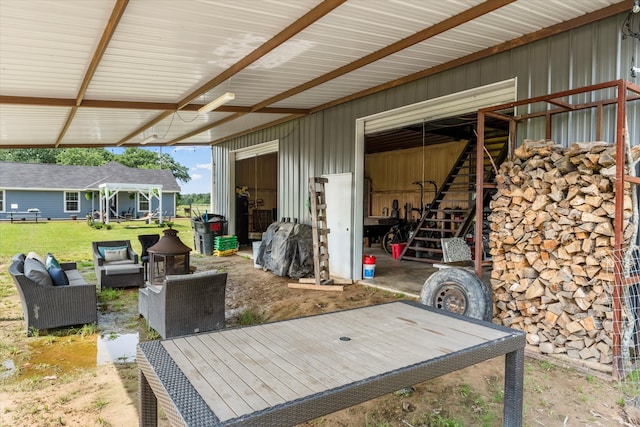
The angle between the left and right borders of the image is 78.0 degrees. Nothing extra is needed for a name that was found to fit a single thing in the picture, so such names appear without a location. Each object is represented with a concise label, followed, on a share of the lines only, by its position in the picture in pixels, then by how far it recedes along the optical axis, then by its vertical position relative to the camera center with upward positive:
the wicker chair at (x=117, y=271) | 6.73 -1.26
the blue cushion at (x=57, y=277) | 4.84 -0.97
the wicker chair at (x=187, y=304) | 4.30 -1.19
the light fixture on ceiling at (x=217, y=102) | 5.58 +1.48
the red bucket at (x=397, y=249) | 9.87 -1.25
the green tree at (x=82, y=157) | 31.91 +3.46
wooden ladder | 7.38 -0.63
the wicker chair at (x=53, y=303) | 4.45 -1.22
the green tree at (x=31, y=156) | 33.65 +3.74
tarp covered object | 8.06 -1.10
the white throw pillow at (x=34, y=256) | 5.54 -0.82
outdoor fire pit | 4.97 -0.77
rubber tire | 4.13 -1.02
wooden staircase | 8.33 -0.25
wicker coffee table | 1.59 -0.82
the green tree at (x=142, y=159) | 34.53 +3.63
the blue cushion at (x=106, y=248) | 7.41 -0.94
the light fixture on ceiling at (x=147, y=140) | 9.52 +1.53
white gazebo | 20.81 +0.52
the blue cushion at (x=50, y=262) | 5.43 -0.90
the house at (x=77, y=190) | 22.55 +0.49
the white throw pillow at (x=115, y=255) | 7.37 -1.05
